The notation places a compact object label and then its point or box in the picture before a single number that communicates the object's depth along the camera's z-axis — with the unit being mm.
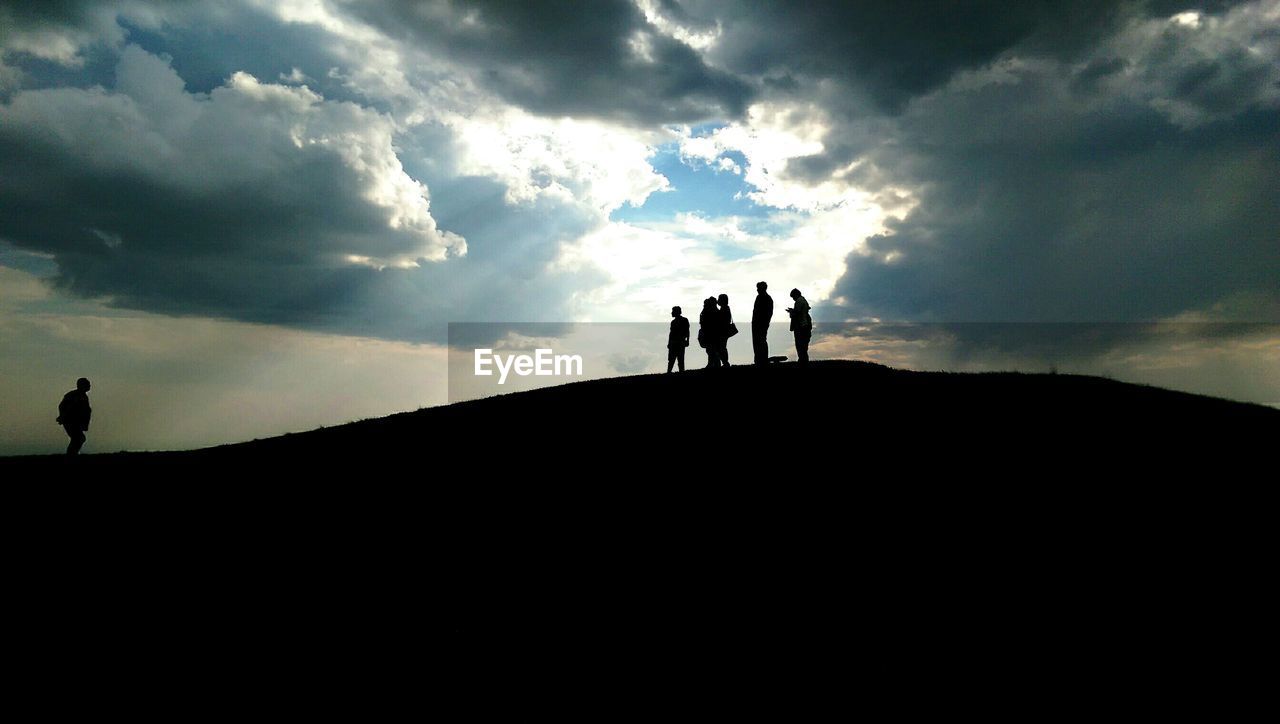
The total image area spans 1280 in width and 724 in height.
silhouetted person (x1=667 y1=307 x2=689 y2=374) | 25297
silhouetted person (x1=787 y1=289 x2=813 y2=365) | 22578
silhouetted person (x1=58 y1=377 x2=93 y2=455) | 19609
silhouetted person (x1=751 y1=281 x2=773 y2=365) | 22641
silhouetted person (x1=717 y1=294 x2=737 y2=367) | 24281
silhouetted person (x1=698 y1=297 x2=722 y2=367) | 24234
